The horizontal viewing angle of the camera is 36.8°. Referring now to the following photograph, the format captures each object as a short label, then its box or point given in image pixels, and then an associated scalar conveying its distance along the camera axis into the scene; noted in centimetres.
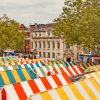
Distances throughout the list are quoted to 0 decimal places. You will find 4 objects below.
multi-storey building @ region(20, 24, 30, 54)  4831
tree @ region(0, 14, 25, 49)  2814
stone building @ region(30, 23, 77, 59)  4290
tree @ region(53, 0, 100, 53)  1459
